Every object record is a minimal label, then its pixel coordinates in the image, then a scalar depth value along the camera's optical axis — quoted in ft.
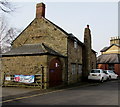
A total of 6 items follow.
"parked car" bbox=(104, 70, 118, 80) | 90.32
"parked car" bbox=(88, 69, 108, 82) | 67.31
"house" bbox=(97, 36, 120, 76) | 114.77
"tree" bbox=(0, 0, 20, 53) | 116.26
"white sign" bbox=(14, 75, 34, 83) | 48.85
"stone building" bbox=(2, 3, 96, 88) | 49.24
